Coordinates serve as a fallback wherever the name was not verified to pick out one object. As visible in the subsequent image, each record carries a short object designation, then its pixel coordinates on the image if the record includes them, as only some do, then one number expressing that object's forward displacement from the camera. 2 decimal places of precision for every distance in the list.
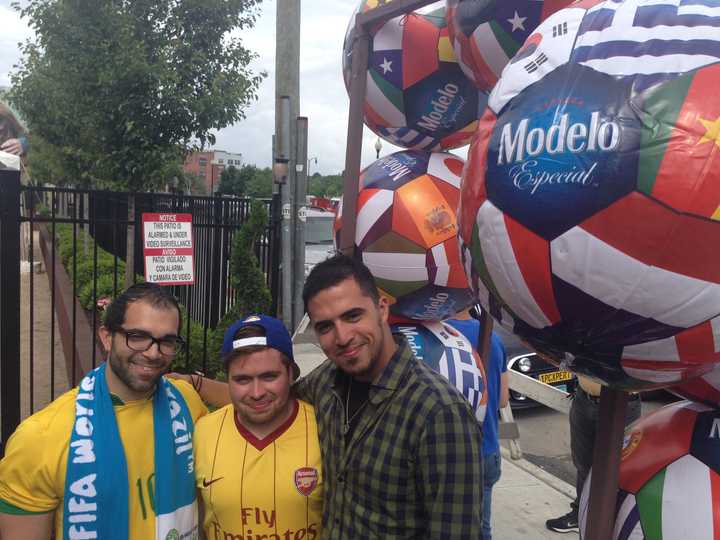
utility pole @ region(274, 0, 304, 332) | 6.04
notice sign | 4.01
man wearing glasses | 1.62
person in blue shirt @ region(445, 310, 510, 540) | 2.80
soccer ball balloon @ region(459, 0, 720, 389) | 1.06
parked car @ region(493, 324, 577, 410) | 6.02
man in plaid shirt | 1.48
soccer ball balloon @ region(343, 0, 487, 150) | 2.46
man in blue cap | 1.72
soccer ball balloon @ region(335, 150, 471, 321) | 2.43
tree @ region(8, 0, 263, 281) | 5.12
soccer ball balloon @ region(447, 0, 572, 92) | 1.91
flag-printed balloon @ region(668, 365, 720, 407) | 1.46
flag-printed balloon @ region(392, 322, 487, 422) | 2.53
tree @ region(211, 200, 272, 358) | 4.81
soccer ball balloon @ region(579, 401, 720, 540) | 1.39
